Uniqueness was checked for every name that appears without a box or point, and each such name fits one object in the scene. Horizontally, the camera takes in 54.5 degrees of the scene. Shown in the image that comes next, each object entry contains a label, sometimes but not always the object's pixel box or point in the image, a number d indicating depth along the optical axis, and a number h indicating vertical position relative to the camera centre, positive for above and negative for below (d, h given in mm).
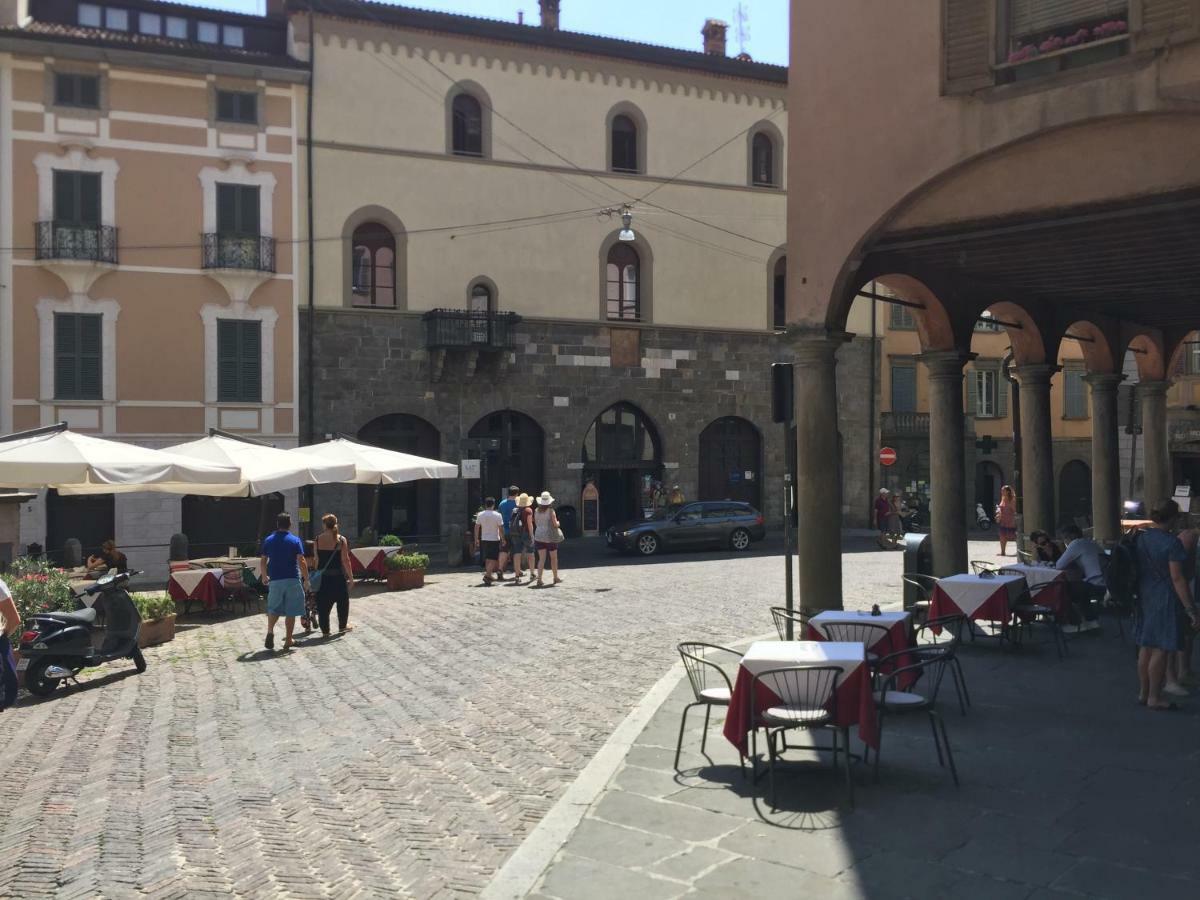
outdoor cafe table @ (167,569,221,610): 15609 -1627
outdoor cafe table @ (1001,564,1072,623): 11516 -1236
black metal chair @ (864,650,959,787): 6849 -1501
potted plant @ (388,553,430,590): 19297 -1799
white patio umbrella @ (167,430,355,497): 15516 -3
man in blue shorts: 12742 -1244
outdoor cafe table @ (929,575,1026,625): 10641 -1268
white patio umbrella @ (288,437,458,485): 18562 +12
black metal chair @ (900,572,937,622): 11648 -1382
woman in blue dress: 8383 -1006
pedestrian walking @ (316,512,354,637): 13750 -1315
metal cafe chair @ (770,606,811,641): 9530 -1313
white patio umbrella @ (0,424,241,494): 13156 -16
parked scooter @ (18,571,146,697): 10562 -1638
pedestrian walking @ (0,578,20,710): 7281 -1185
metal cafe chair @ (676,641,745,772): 7434 -1513
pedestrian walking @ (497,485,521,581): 21375 -971
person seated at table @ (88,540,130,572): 16191 -1319
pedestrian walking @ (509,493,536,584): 20328 -1245
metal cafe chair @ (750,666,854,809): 6531 -1392
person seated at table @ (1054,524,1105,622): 12000 -1154
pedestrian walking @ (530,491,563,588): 19328 -1087
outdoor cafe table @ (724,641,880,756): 6570 -1313
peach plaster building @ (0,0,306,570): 25641 +5008
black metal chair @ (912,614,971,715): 7445 -1375
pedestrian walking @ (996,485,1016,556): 23641 -1142
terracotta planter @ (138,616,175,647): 13242 -1926
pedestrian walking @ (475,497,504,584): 19828 -1282
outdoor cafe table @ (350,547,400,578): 19859 -1672
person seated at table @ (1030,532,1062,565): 13359 -1040
